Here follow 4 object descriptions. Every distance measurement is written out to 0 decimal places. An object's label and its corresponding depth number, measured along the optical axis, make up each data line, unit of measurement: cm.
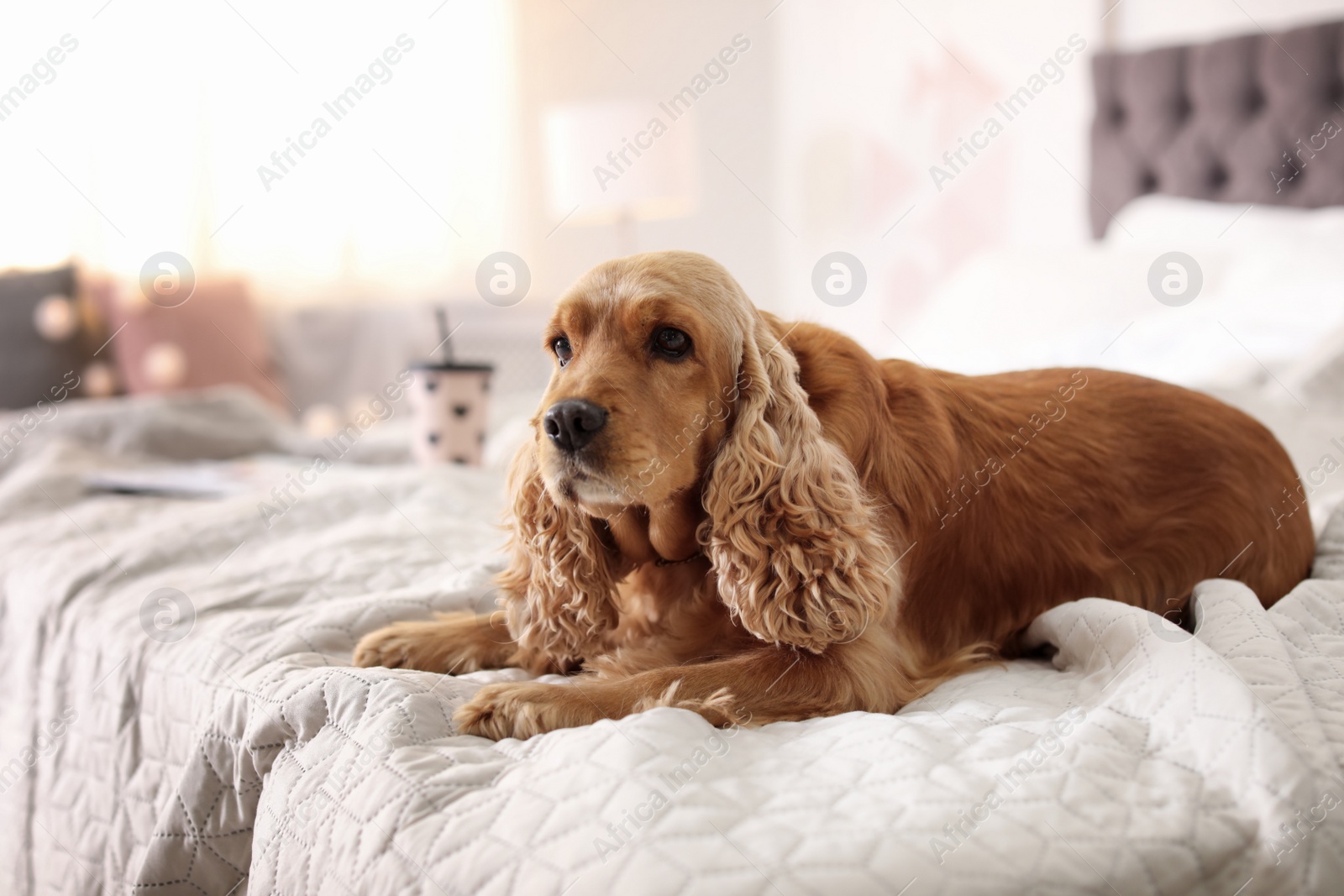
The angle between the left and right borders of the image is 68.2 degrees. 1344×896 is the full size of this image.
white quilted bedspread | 93
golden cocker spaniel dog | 130
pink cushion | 436
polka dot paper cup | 278
